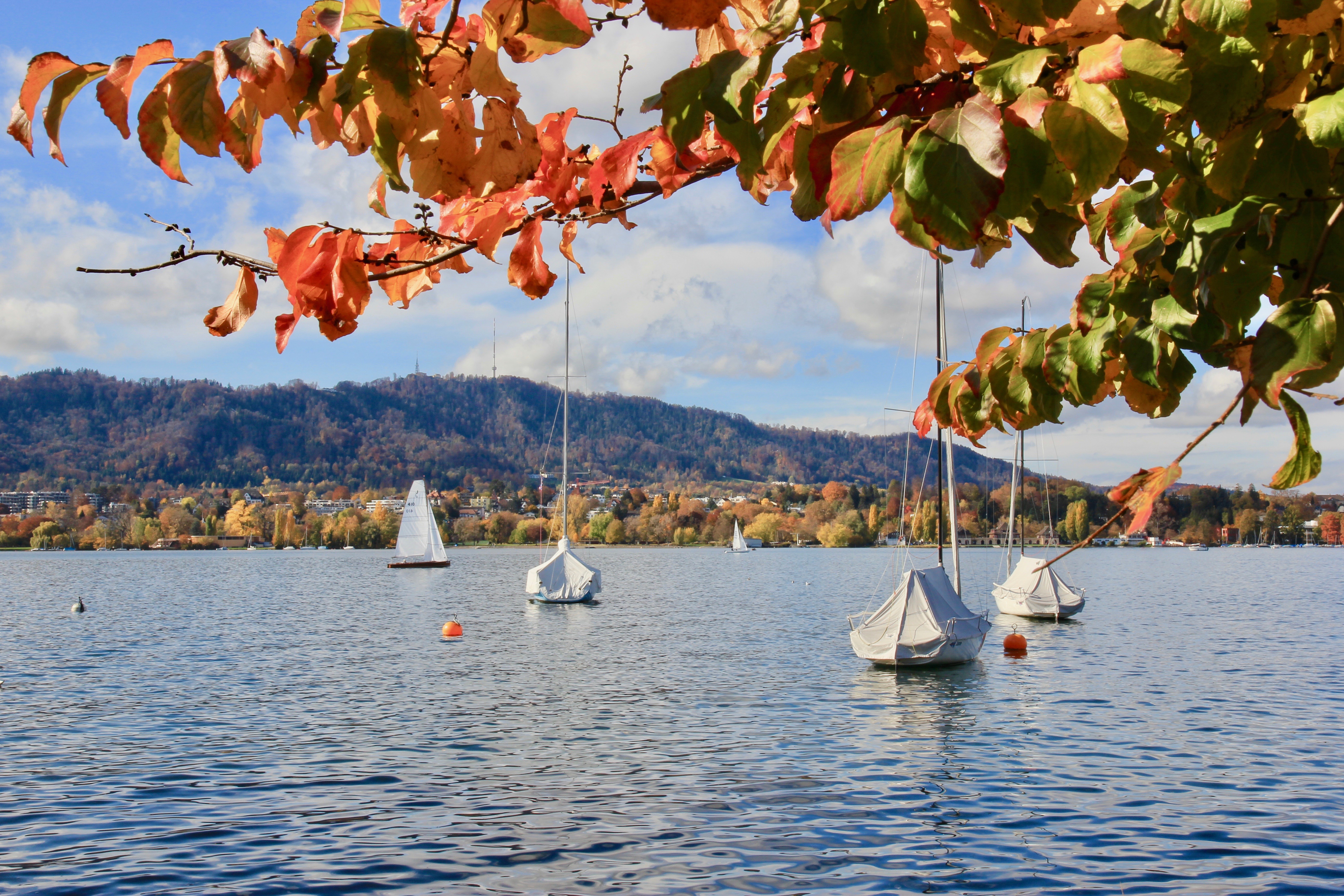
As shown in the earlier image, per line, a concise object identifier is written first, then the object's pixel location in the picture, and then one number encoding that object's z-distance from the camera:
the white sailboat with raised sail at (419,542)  107.94
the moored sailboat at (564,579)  59.38
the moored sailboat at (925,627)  30.45
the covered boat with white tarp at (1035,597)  50.56
